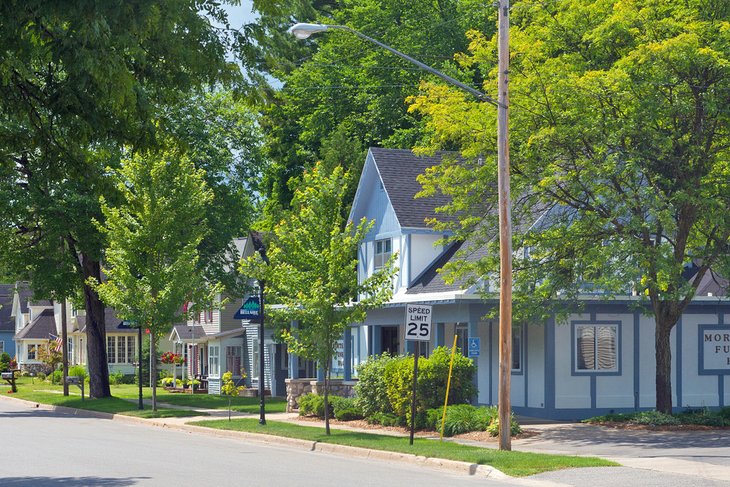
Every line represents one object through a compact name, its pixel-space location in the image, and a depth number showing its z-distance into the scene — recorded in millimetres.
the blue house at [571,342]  32625
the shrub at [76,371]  69850
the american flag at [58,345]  76062
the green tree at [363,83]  53875
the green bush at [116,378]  69688
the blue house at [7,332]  111375
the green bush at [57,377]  69812
